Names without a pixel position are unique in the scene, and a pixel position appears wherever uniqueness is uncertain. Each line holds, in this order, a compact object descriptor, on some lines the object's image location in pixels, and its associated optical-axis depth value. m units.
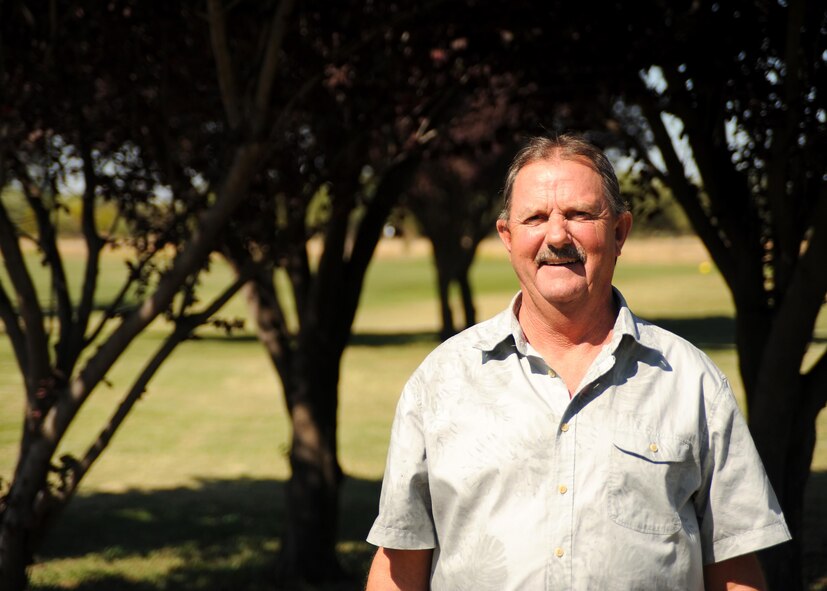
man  2.56
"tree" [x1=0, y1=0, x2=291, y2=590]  6.12
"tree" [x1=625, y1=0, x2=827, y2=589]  5.90
